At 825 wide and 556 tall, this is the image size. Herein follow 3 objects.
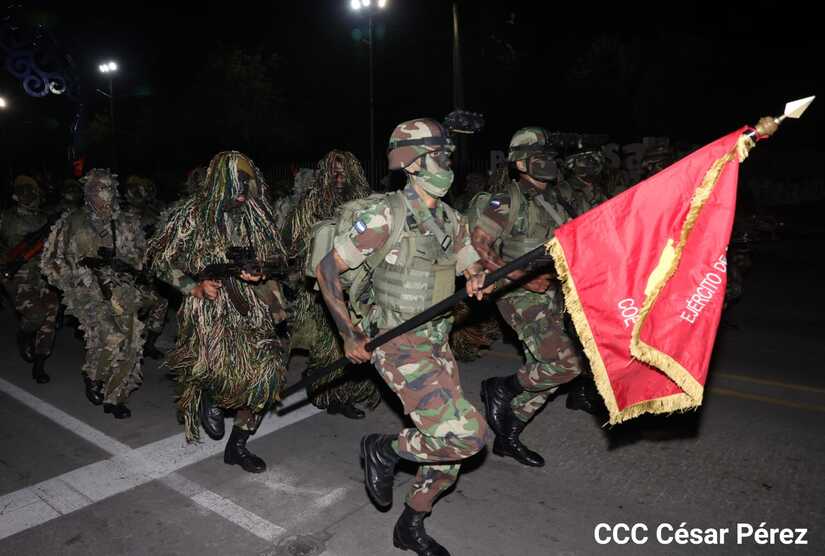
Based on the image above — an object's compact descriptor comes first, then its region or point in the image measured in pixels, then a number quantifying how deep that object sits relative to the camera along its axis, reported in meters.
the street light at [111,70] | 25.73
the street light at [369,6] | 16.11
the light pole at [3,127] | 32.38
